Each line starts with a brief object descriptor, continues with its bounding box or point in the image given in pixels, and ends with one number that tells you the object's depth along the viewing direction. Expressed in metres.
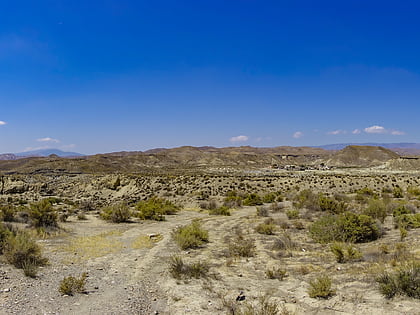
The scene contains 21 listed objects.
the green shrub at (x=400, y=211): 14.73
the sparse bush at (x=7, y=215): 15.58
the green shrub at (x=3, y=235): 9.50
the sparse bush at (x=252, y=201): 25.63
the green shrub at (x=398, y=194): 25.08
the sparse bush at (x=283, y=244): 10.91
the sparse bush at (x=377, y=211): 14.74
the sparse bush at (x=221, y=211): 20.75
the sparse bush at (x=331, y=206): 17.89
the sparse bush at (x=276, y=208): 21.07
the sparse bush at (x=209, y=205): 24.44
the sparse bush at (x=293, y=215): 17.11
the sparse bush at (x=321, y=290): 6.70
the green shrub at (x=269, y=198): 27.15
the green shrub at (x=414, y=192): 24.56
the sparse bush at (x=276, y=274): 8.15
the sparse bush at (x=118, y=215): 18.08
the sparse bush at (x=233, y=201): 25.07
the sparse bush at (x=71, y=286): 7.01
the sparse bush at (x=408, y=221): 12.20
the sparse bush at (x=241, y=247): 10.30
